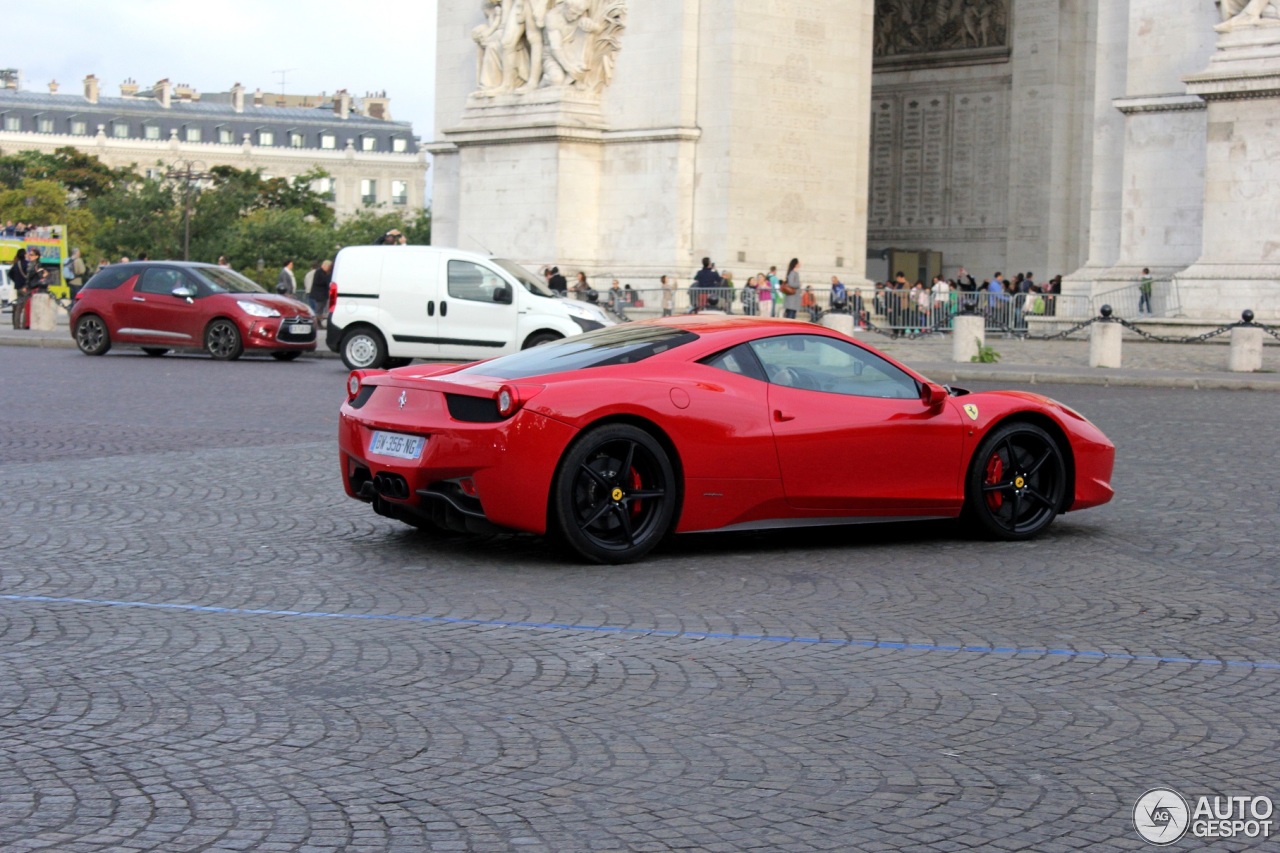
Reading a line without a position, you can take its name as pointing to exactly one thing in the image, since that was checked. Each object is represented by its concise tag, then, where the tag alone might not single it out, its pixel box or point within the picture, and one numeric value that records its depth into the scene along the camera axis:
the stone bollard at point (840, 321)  26.31
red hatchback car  24.41
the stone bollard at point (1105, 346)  23.39
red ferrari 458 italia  7.65
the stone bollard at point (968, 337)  24.67
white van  21.84
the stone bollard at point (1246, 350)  22.38
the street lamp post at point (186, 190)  78.31
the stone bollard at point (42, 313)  32.66
